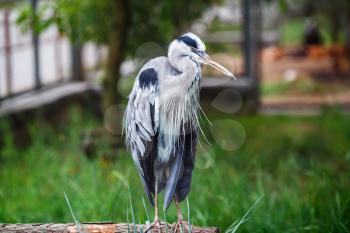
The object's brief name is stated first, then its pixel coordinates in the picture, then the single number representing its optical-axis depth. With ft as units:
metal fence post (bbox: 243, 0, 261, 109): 55.42
